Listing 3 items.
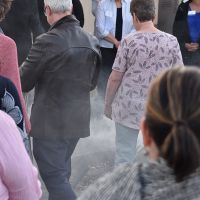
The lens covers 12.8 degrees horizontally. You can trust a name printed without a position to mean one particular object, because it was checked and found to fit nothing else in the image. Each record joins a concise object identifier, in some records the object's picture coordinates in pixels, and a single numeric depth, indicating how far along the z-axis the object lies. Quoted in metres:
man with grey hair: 5.79
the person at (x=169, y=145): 2.49
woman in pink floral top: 6.26
